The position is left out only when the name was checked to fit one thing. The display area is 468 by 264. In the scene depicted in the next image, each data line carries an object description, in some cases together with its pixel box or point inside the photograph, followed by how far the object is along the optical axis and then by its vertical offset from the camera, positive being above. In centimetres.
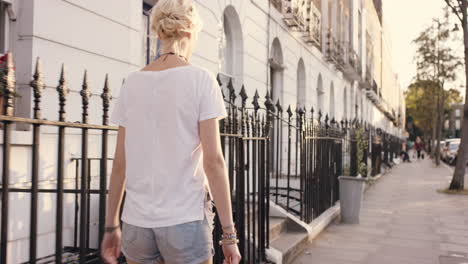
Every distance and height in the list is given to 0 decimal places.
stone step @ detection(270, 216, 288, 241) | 600 -93
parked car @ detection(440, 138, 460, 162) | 3357 +30
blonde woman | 191 -2
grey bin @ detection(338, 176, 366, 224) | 819 -76
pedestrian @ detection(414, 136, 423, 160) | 4125 +57
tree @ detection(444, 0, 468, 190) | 1362 +78
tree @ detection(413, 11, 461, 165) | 2559 +507
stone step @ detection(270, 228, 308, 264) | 555 -108
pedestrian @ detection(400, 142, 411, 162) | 3730 -11
